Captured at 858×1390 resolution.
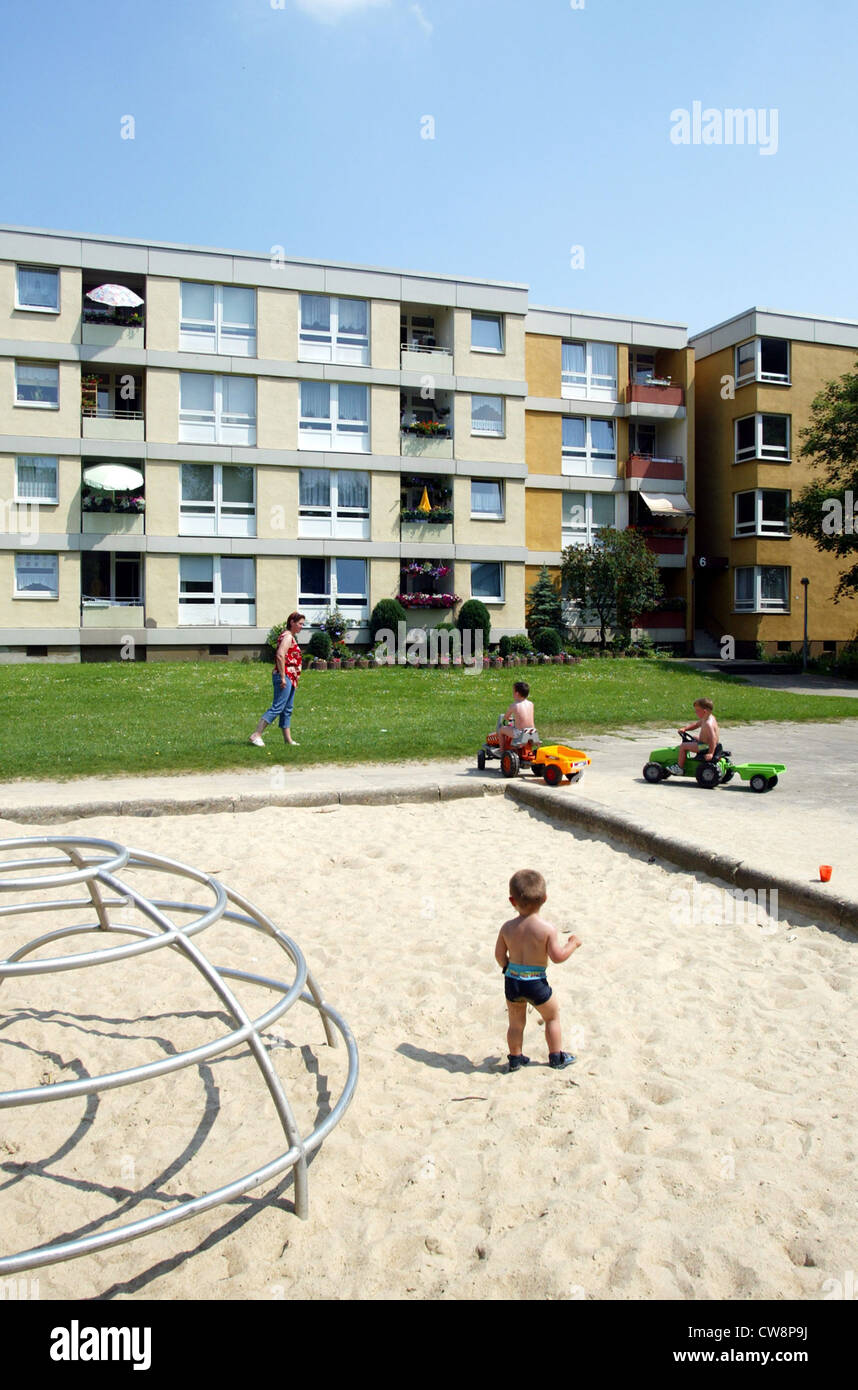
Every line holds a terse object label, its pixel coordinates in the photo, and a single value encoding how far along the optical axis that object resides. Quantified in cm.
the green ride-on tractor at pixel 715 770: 1187
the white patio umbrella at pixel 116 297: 3052
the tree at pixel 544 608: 3678
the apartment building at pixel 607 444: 3881
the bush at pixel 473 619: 3472
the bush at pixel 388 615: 3409
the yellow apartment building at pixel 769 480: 3866
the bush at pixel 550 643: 3431
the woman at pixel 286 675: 1441
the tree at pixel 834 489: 3095
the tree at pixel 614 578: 3516
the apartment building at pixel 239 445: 3162
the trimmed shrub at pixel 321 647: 3166
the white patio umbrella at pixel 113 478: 3131
